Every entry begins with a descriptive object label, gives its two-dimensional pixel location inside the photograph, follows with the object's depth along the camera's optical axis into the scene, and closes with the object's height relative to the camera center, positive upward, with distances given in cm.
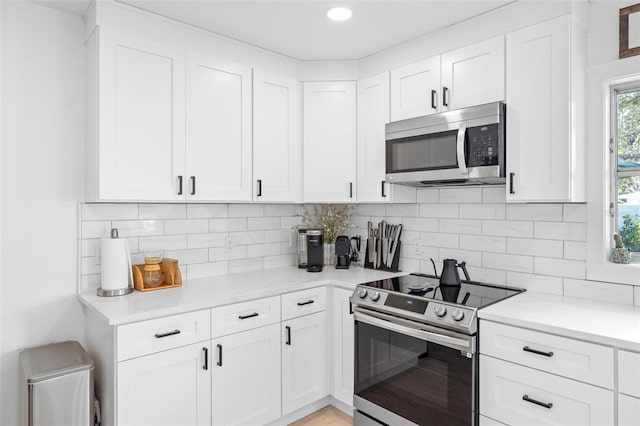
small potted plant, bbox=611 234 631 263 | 208 -21
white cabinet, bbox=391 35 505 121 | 225 +80
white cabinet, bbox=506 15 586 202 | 201 +51
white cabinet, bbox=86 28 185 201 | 212 +52
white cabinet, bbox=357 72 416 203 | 282 +49
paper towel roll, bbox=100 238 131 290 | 223 -29
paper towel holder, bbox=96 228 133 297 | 223 -44
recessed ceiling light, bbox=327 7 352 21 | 224 +113
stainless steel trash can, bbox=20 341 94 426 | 175 -80
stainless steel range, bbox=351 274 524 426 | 198 -76
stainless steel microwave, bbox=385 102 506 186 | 220 +38
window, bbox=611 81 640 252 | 211 +26
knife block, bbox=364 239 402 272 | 302 -39
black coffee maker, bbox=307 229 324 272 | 304 -30
